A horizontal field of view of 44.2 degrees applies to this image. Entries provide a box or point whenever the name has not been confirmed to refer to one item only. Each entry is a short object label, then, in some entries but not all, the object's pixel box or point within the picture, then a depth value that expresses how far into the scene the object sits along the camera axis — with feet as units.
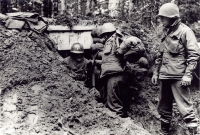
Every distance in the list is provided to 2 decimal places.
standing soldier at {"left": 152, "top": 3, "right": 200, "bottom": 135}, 13.42
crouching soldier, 16.21
